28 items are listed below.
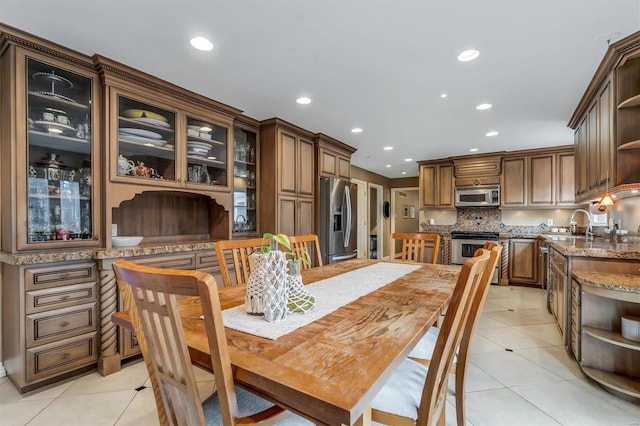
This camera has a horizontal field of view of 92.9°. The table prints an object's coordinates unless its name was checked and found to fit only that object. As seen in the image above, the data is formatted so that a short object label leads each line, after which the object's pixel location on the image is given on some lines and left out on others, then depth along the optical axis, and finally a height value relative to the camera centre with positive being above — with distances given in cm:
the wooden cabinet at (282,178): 362 +43
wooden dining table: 66 -39
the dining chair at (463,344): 126 -65
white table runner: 103 -40
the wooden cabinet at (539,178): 493 +57
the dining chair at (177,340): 67 -33
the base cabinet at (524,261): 491 -80
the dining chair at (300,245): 228 -25
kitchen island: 193 -70
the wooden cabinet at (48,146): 197 +47
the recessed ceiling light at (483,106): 313 +111
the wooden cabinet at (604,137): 240 +64
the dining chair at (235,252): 176 -25
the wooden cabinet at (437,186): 581 +52
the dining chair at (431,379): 89 -64
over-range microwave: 536 +30
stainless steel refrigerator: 420 -12
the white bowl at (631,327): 192 -73
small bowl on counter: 245 -24
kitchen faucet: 369 -25
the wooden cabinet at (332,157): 426 +84
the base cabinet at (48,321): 194 -73
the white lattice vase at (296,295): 121 -34
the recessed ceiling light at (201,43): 199 +113
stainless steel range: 519 -54
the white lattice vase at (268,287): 109 -27
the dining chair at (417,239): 259 -26
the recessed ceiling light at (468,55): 212 +113
